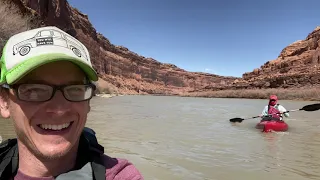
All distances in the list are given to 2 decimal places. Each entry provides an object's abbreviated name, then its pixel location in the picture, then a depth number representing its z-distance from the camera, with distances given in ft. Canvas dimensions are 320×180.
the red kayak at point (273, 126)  24.55
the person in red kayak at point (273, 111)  26.09
